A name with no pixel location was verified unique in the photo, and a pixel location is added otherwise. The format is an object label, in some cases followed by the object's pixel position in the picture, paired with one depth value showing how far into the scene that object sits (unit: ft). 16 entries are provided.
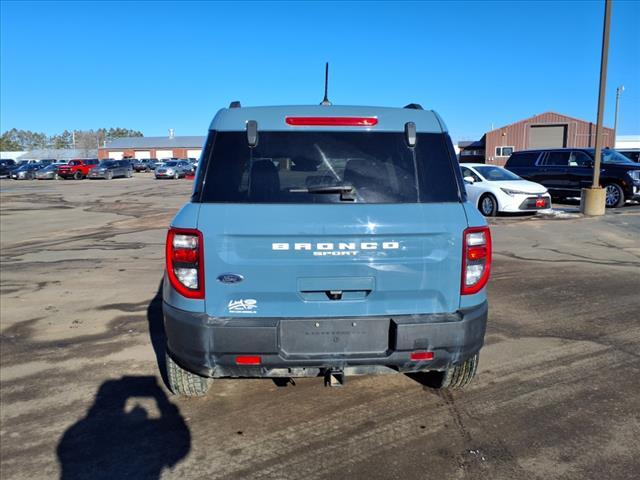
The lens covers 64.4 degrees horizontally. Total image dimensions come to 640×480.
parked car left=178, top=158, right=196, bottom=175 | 161.09
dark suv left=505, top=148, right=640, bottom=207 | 51.96
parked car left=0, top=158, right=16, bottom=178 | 175.42
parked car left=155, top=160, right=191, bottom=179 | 151.33
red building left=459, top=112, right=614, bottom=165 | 171.22
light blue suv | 9.39
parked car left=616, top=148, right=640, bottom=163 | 68.64
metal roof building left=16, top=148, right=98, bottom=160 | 349.20
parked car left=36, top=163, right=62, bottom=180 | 157.79
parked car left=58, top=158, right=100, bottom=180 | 155.33
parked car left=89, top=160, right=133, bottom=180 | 154.61
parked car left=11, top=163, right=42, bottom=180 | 160.76
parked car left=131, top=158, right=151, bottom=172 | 218.38
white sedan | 45.32
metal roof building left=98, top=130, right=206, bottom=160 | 326.85
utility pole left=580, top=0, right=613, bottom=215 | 45.98
